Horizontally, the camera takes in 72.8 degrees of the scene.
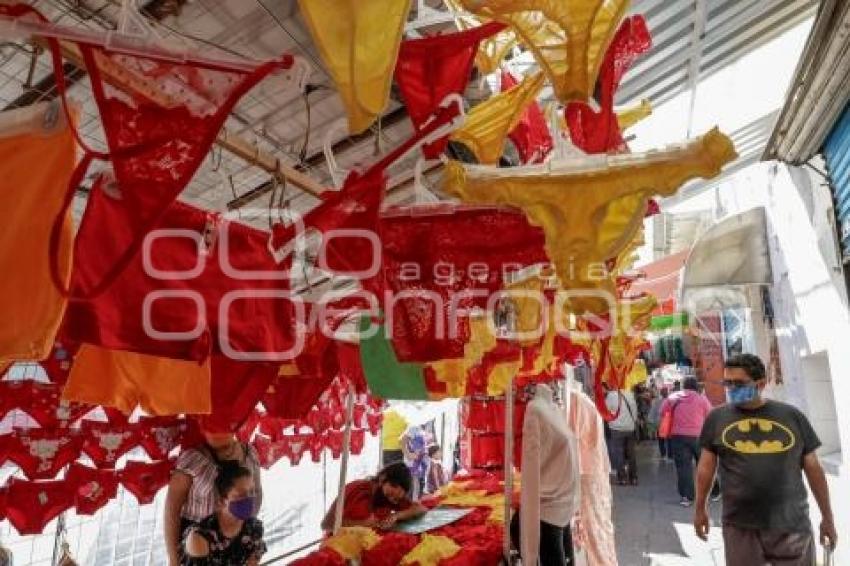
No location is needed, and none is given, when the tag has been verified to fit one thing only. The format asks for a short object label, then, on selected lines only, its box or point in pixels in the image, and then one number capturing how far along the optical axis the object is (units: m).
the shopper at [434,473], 8.55
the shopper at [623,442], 10.05
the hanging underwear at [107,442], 3.95
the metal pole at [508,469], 3.61
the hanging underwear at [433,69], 2.04
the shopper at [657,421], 12.77
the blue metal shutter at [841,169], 4.38
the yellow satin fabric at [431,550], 3.50
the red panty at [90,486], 3.87
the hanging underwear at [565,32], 1.54
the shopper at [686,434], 8.67
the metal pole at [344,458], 4.30
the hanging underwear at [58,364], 3.38
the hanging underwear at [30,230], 1.45
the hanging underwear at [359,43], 1.21
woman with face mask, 3.07
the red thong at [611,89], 2.50
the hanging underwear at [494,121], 2.49
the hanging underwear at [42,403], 3.42
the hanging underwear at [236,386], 2.52
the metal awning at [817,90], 3.59
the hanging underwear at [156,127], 1.32
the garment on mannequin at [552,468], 4.11
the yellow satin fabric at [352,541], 3.49
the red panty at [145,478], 4.29
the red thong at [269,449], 5.84
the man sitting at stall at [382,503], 4.65
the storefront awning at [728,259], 7.30
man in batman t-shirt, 3.67
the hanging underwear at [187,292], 1.70
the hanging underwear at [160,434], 4.29
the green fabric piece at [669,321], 8.24
